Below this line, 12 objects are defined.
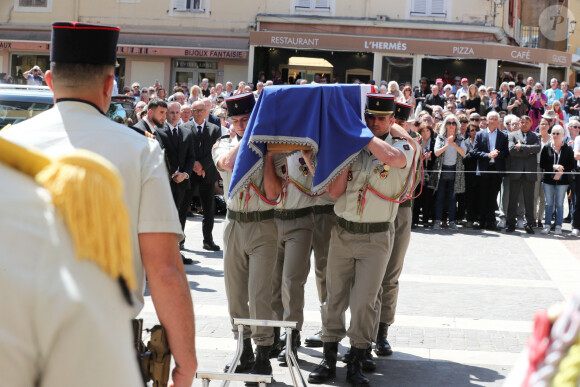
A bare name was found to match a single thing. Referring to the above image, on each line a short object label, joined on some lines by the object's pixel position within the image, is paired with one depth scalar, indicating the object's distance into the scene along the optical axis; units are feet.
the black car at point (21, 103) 36.88
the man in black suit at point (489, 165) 51.31
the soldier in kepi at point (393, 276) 24.73
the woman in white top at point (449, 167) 50.57
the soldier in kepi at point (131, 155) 8.98
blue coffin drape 21.29
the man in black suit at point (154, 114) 38.01
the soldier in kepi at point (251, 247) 22.06
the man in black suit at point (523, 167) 50.96
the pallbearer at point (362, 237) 21.85
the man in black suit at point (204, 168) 41.50
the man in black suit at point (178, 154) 38.55
